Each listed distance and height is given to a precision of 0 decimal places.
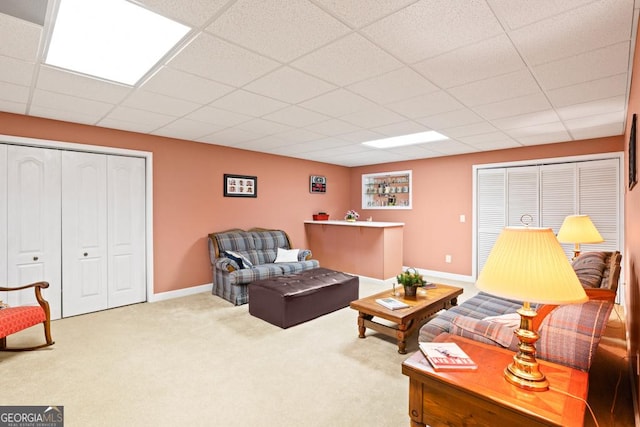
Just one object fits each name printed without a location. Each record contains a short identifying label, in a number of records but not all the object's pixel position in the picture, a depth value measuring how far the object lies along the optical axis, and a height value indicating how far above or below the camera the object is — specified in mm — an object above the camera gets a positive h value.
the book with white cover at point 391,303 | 3002 -911
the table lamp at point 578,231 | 3350 -223
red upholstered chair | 2613 -942
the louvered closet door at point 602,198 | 4441 +182
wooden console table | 1201 -753
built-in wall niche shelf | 6855 +463
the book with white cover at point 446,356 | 1473 -719
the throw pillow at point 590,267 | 2189 -470
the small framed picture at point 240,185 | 5324 +436
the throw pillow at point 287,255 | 5202 -747
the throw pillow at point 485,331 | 1722 -691
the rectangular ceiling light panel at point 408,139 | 4438 +1072
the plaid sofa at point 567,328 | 1479 -603
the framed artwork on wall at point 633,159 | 2295 +403
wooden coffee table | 2852 -961
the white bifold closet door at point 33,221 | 3504 -128
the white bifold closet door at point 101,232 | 3867 -280
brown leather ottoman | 3504 -1020
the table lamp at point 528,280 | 1217 -277
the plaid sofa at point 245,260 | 4324 -763
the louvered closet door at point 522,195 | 5102 +255
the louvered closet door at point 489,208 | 5426 +43
